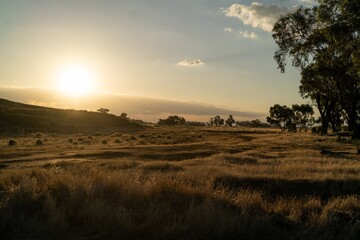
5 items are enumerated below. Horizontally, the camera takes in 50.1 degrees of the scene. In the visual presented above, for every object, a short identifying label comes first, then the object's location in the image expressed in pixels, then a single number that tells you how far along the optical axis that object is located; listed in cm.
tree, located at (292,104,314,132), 11731
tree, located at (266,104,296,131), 12475
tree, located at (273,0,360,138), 2908
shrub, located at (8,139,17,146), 4894
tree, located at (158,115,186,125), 19575
